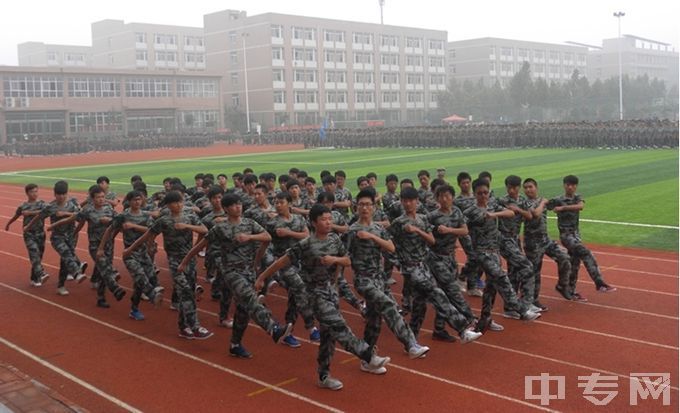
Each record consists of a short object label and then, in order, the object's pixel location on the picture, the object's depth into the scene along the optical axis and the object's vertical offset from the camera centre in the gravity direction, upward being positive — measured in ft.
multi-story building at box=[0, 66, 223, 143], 195.62 +16.92
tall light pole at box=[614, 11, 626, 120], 216.33 +37.89
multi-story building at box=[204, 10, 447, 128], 250.37 +31.20
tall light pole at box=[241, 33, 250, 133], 231.30 +13.14
